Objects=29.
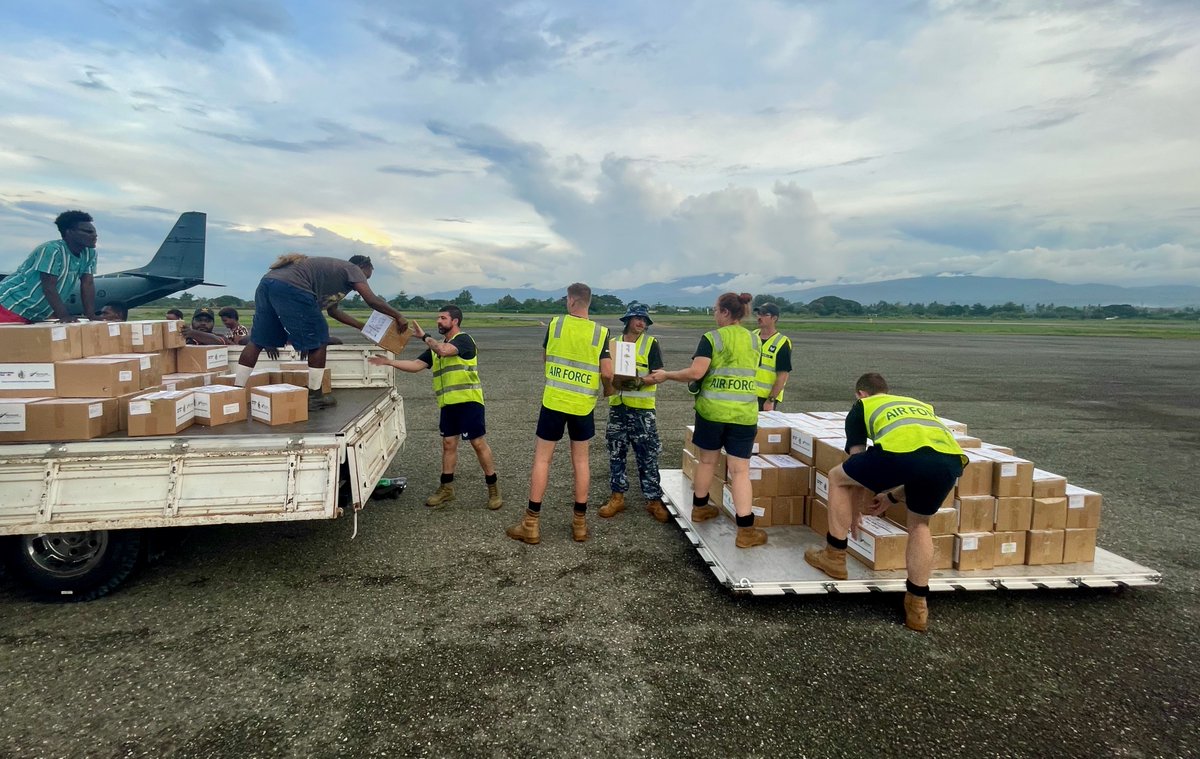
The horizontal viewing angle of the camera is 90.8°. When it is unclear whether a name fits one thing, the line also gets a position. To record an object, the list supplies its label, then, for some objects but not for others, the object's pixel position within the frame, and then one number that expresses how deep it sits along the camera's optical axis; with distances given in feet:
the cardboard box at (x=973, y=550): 14.28
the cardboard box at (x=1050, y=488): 14.74
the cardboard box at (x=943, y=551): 14.28
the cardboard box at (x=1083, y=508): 14.65
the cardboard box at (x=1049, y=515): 14.55
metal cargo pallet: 13.37
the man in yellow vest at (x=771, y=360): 22.71
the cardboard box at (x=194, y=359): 19.48
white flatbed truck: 11.87
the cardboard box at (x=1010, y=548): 14.52
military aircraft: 94.43
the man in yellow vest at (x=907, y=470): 12.32
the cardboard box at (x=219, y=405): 14.70
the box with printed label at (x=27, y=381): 14.15
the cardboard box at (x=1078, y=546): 14.78
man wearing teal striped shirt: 20.02
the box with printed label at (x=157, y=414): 13.69
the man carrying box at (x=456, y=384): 18.52
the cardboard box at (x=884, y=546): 14.12
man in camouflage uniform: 18.85
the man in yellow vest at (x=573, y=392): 16.43
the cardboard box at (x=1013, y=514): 14.48
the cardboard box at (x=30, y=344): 14.24
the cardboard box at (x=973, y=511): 14.38
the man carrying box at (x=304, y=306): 18.04
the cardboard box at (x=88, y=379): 14.25
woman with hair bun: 15.97
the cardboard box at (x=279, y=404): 14.87
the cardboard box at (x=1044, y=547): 14.61
